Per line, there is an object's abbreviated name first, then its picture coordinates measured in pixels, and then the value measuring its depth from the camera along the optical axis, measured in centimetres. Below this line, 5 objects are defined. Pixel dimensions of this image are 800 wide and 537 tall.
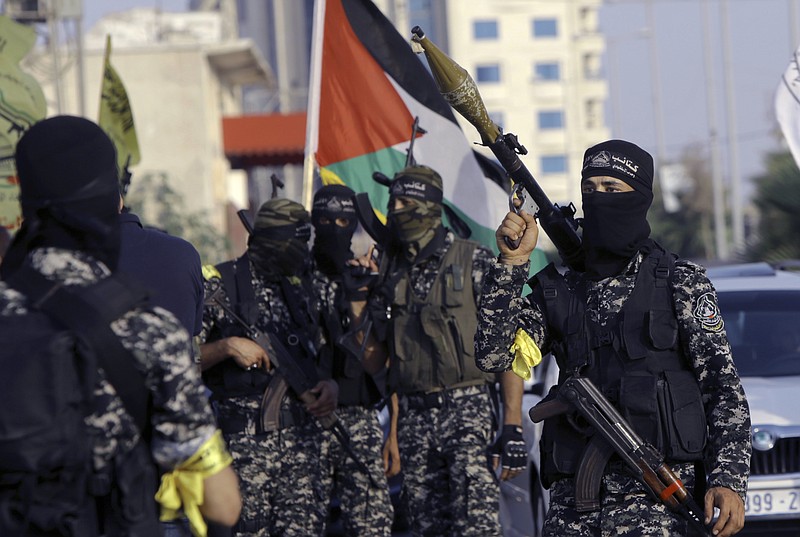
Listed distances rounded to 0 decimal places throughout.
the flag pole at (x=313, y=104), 1700
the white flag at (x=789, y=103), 1861
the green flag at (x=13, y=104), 1745
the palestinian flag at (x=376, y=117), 1648
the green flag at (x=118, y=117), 1837
